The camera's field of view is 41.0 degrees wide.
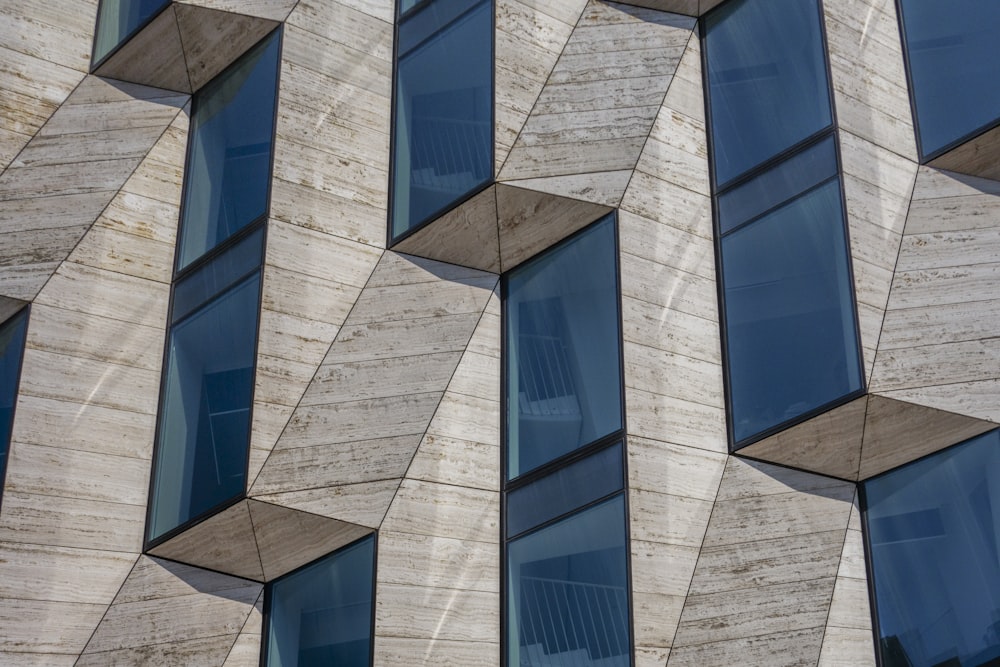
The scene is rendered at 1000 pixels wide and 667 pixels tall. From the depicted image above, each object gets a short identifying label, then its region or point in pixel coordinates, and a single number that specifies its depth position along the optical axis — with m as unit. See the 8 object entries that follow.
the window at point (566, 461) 14.59
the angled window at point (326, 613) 15.30
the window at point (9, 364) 16.28
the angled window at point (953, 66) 15.37
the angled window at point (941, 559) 13.43
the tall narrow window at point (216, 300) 16.05
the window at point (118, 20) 19.03
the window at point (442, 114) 17.22
